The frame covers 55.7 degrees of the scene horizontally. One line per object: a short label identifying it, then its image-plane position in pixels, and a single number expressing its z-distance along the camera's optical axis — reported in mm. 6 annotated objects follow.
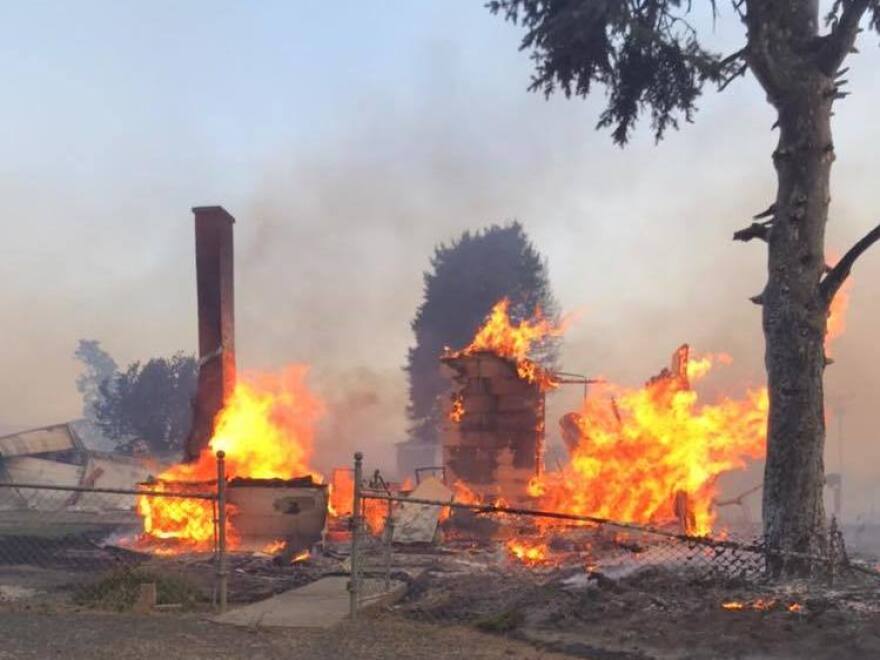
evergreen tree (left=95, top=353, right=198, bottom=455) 46656
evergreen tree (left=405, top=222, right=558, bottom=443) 53250
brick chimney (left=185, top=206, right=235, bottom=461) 20203
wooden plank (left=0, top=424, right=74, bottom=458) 27438
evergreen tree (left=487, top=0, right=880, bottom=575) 9375
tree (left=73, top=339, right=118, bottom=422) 88625
